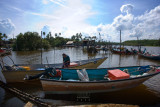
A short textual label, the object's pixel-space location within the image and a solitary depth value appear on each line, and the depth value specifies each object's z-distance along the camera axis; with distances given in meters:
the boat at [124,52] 26.50
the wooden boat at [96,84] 5.35
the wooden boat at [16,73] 7.02
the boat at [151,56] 17.73
